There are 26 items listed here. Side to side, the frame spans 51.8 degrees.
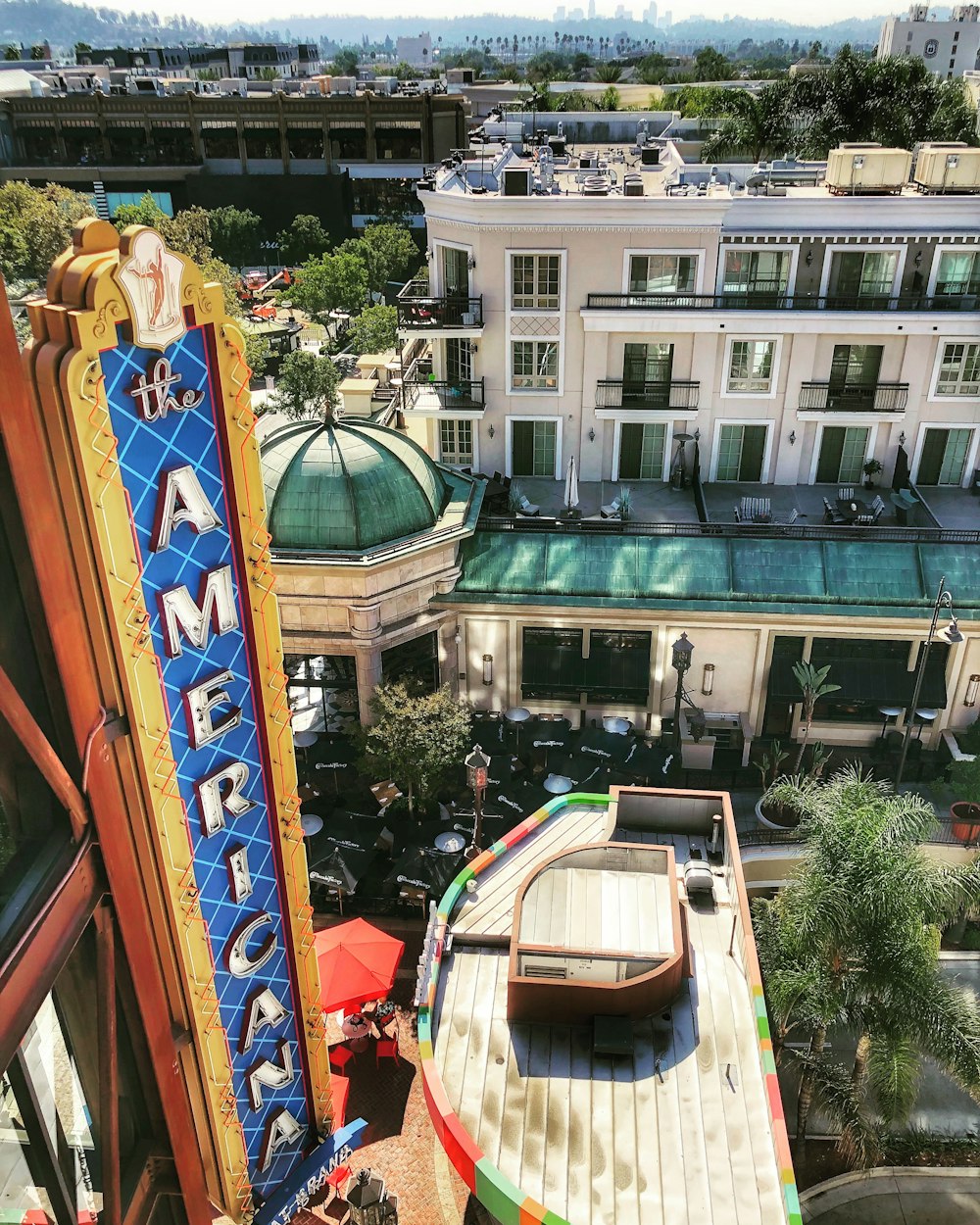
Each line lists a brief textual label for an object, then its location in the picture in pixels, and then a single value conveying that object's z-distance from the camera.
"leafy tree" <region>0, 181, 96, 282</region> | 79.62
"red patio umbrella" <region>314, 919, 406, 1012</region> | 27.59
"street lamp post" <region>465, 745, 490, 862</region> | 28.56
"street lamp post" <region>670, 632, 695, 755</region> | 31.81
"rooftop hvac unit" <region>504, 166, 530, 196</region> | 39.78
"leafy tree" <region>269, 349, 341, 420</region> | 62.31
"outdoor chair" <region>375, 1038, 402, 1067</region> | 27.94
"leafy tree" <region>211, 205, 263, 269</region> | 111.75
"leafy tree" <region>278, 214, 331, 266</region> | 112.12
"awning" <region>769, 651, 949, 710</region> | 36.19
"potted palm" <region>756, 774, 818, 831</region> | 33.65
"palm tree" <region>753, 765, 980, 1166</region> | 22.98
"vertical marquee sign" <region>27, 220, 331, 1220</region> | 14.64
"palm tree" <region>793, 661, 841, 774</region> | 35.25
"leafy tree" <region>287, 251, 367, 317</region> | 89.12
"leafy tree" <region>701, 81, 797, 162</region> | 76.88
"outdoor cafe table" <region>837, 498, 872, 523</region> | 40.02
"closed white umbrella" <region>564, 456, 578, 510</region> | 39.09
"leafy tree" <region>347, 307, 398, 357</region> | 78.00
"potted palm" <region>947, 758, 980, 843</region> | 33.06
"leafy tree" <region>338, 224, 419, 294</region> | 98.75
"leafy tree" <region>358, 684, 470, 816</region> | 32.78
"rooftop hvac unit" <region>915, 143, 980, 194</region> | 39.88
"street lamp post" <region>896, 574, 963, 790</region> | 28.50
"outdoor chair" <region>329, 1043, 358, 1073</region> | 28.05
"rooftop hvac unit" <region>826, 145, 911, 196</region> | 41.09
